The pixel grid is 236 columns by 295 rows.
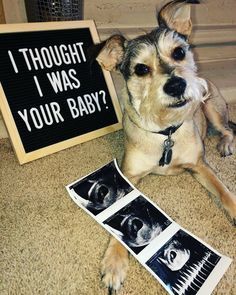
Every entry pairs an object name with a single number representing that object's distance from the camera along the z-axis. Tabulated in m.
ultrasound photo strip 0.36
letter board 0.54
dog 0.41
